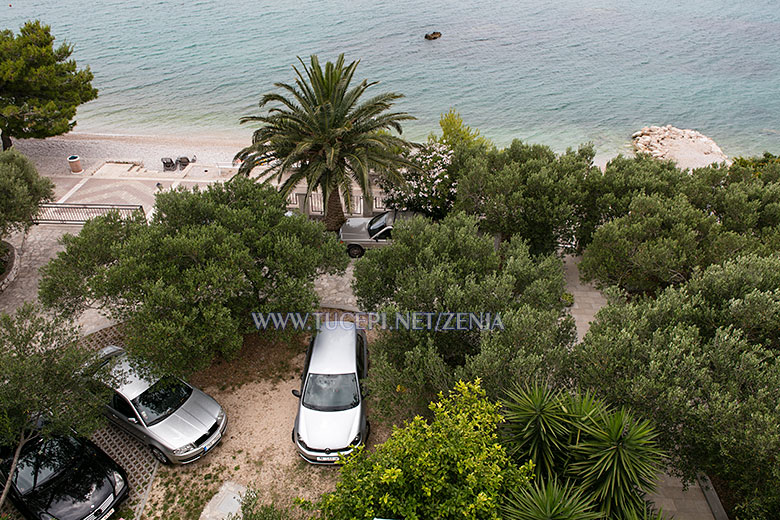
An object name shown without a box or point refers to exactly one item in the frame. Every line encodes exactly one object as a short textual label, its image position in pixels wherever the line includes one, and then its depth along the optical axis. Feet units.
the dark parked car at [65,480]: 31.22
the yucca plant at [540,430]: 26.91
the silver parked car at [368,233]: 58.23
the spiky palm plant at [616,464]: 24.85
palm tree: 54.44
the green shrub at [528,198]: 50.21
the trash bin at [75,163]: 79.25
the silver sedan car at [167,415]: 35.27
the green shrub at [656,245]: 41.01
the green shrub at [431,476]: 21.62
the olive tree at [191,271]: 34.88
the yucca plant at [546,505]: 22.75
